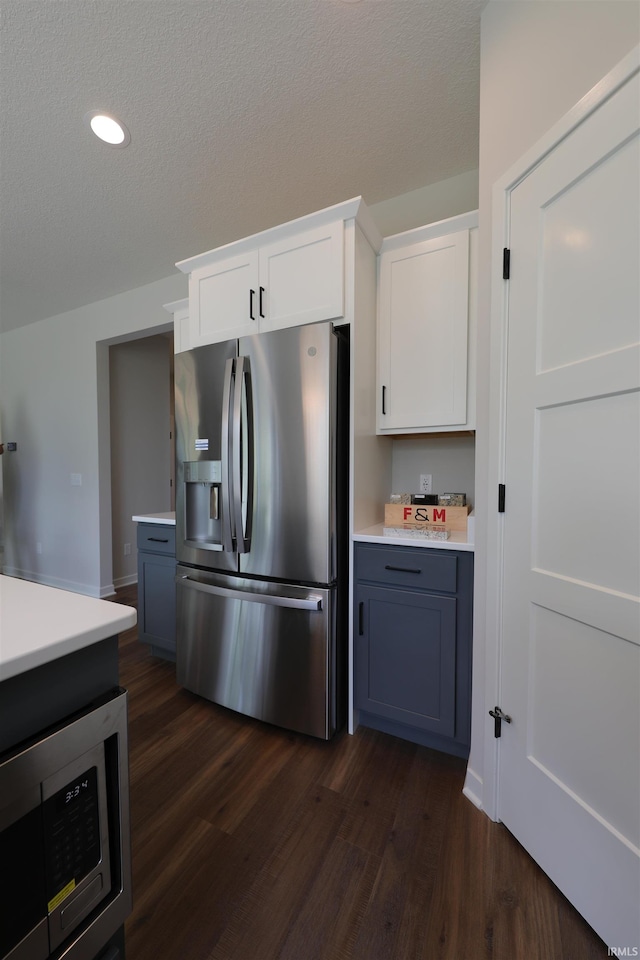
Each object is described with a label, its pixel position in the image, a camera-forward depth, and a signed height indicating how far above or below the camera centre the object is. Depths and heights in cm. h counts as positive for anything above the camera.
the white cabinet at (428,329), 168 +65
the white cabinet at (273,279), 165 +90
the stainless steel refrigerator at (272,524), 158 -27
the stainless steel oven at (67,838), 49 -56
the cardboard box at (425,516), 170 -24
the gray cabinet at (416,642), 146 -73
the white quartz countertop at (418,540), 145 -31
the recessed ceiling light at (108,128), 168 +156
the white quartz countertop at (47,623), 51 -25
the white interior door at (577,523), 88 -16
